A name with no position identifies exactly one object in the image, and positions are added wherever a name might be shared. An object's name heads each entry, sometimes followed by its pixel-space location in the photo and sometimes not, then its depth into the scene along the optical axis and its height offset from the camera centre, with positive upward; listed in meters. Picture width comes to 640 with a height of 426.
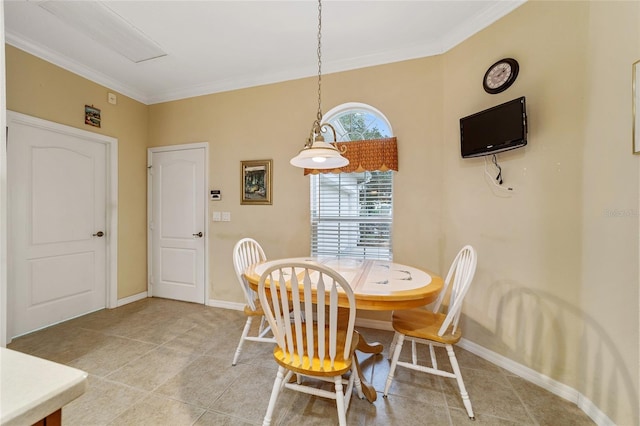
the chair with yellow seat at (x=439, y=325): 1.62 -0.75
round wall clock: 2.01 +1.05
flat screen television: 1.88 +0.62
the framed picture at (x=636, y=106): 1.34 +0.53
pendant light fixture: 1.75 +0.37
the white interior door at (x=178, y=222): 3.44 -0.14
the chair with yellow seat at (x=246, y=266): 2.09 -0.48
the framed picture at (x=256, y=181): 3.13 +0.35
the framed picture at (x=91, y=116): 3.01 +1.09
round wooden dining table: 1.47 -0.46
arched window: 2.80 +0.09
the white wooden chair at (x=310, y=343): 1.30 -0.68
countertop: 0.48 -0.35
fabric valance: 2.63 +0.56
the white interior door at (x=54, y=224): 2.50 -0.14
